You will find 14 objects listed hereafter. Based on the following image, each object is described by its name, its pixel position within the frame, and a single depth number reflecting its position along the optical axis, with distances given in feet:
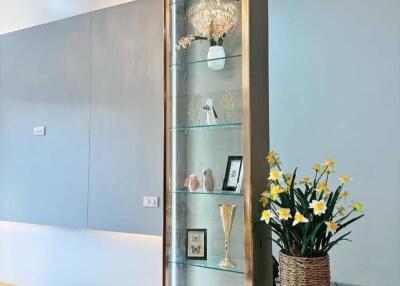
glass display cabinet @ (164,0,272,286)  7.00
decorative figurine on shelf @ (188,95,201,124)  8.42
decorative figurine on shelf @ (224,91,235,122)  7.74
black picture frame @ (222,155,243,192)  7.34
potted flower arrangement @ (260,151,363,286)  5.91
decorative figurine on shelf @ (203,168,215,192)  7.95
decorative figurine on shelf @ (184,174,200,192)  8.13
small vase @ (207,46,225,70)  7.94
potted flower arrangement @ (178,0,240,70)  7.80
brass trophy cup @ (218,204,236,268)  7.50
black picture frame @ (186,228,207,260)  7.95
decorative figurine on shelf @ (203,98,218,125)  8.16
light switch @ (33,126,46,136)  11.28
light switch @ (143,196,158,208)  9.04
